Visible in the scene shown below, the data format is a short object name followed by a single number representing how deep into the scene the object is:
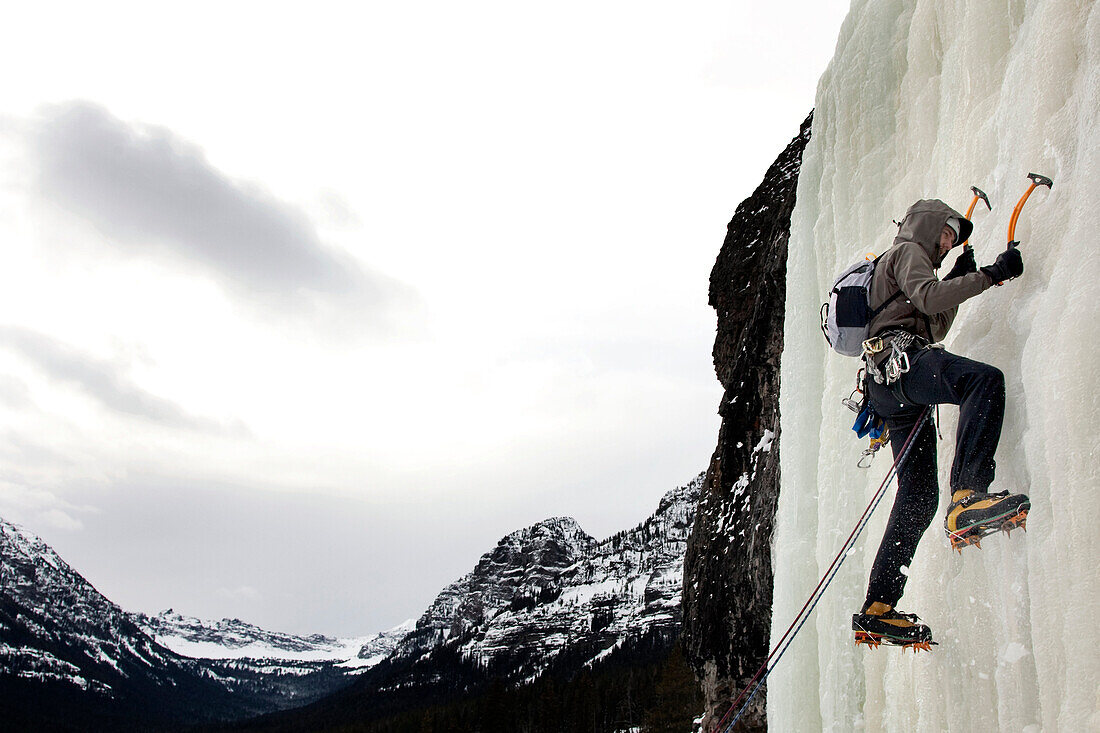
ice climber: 2.63
